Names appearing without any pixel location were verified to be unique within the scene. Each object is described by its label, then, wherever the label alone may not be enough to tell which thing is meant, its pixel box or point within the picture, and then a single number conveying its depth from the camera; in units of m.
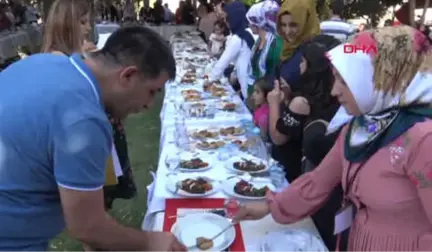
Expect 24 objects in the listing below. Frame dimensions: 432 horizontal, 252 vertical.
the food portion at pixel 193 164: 2.24
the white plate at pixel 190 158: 2.22
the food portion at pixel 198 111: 3.28
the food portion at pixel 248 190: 1.90
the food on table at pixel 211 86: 4.15
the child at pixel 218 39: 6.58
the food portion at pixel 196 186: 1.95
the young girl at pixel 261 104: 2.71
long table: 1.72
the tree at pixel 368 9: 14.09
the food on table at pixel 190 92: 3.99
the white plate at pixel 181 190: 1.93
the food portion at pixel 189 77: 4.57
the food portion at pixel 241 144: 2.57
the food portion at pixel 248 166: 2.20
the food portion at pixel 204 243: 1.57
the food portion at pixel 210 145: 2.57
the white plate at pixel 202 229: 1.60
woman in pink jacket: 1.30
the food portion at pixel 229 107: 3.43
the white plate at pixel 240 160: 2.25
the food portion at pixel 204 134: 2.77
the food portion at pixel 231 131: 2.83
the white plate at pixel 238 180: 1.92
